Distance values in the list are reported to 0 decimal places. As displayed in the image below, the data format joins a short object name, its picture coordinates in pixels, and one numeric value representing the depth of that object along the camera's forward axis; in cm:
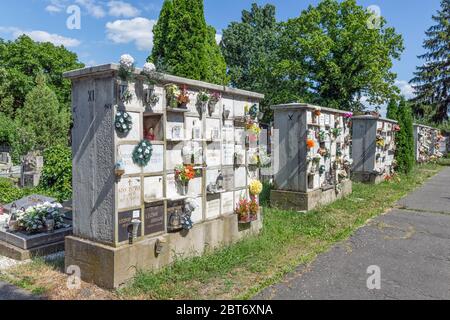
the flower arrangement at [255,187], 618
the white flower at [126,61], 398
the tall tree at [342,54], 2178
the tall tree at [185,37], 1588
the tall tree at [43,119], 2088
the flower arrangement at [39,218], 563
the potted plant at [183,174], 474
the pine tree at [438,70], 2980
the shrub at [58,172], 916
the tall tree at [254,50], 2520
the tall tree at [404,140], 1494
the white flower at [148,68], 423
